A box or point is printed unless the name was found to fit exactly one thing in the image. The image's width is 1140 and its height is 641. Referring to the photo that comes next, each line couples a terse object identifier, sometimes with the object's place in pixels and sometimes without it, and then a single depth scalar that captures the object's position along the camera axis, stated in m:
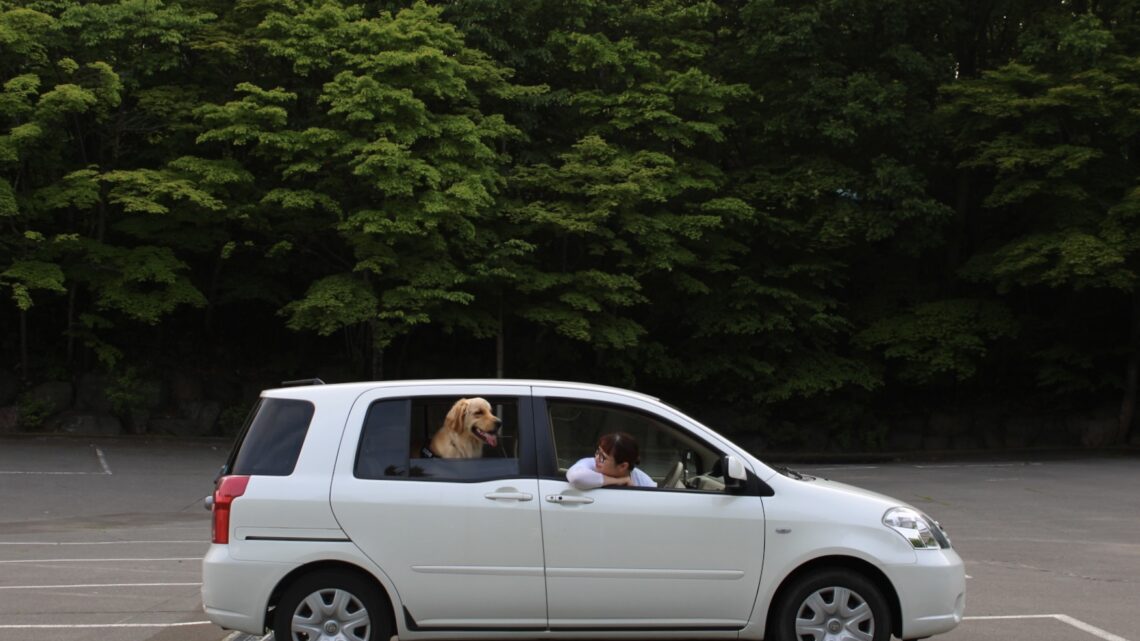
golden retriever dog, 6.57
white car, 6.30
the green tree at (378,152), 25.33
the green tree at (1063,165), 28.11
